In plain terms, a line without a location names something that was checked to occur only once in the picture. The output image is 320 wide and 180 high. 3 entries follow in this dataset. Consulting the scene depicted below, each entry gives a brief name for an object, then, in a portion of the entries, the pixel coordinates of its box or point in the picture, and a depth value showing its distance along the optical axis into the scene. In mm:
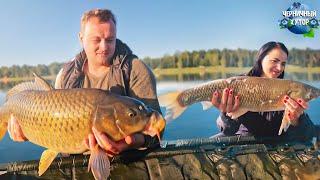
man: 979
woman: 1320
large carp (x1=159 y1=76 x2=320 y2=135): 1278
